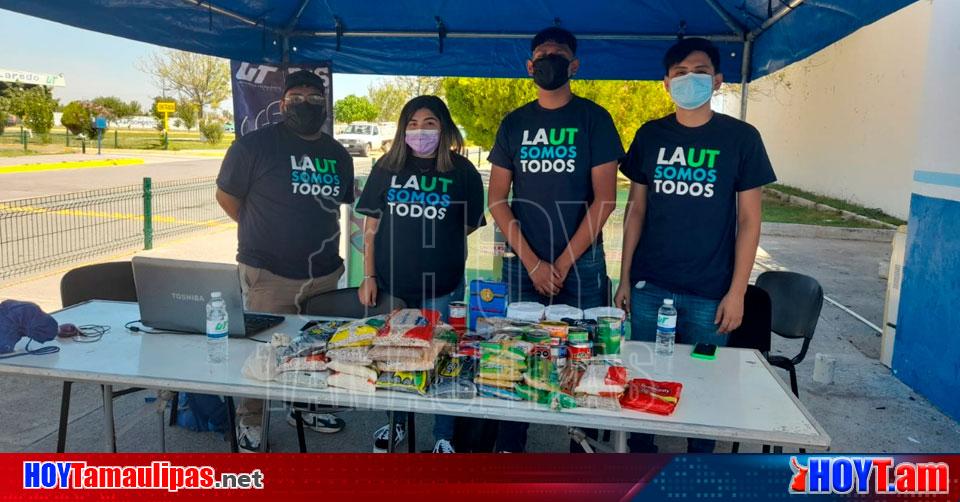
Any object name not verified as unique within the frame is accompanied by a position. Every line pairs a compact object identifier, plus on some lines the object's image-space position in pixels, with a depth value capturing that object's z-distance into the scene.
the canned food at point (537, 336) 2.34
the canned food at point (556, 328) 2.39
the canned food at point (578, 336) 2.36
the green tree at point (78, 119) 30.95
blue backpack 3.53
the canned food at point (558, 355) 2.28
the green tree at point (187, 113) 36.41
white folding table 2.03
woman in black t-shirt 3.03
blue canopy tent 3.95
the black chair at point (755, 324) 3.26
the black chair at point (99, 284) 3.48
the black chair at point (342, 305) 3.16
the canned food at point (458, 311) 2.66
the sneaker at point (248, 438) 3.20
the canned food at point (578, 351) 2.34
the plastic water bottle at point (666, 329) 2.59
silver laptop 2.52
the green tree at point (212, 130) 35.62
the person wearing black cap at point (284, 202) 3.34
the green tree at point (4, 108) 29.57
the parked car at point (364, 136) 28.11
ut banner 5.07
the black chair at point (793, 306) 3.50
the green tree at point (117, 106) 44.38
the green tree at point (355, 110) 39.02
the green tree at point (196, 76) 32.38
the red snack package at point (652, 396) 2.09
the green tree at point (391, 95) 28.27
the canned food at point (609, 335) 2.47
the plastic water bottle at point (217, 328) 2.49
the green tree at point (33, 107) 29.14
